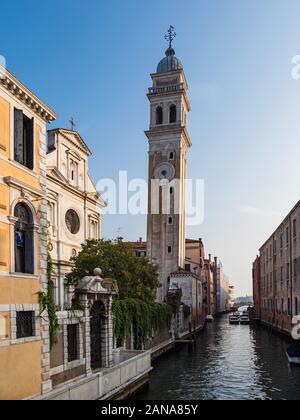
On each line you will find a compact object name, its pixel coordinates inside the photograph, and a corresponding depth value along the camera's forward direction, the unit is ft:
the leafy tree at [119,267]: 87.66
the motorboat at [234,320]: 221.58
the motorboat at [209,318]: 242.00
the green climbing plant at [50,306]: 47.93
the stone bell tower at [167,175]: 175.01
